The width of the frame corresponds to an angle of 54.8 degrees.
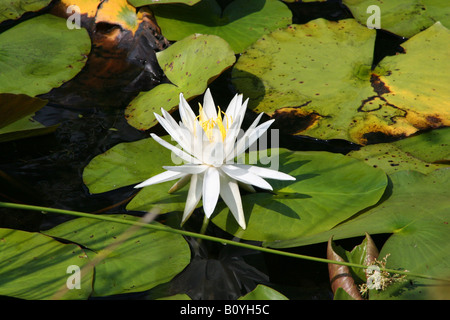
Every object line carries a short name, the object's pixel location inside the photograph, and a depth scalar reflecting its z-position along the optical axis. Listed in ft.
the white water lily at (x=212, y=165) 6.33
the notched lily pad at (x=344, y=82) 8.68
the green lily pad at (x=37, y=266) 5.70
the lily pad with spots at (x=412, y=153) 7.85
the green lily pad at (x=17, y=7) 11.22
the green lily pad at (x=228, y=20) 11.07
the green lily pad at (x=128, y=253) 5.98
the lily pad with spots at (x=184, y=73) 8.83
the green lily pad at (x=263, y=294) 5.57
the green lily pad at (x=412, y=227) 5.80
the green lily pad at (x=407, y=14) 10.91
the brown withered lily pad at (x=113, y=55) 9.89
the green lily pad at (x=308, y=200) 6.60
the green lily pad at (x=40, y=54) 9.64
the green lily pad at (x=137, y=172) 7.15
